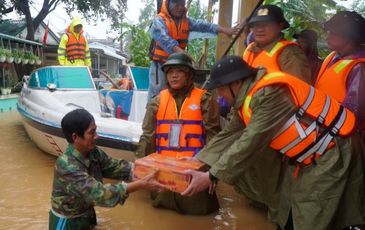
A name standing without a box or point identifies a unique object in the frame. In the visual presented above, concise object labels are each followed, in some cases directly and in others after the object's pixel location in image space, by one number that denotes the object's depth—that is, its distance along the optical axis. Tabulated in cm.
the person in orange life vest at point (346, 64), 236
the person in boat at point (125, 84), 686
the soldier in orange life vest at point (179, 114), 363
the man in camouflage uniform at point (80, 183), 254
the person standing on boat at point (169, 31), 429
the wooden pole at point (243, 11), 474
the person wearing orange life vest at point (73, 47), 818
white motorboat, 469
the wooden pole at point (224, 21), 530
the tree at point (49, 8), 1967
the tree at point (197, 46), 1079
